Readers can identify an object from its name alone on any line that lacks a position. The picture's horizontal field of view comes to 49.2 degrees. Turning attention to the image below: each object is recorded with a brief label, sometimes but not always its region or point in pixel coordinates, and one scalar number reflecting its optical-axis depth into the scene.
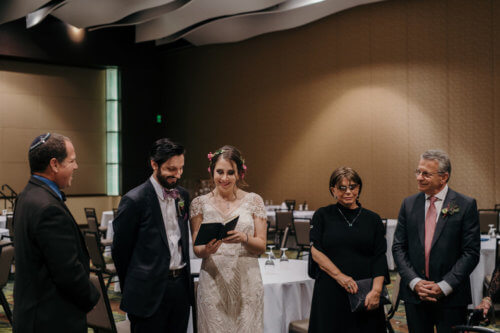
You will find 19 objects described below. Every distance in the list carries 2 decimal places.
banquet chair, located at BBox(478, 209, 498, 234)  8.08
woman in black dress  3.03
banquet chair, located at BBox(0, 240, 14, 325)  5.02
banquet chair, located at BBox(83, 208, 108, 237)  10.16
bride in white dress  3.01
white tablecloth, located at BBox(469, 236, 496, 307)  5.56
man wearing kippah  2.06
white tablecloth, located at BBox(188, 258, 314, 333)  3.67
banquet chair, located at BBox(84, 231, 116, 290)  6.12
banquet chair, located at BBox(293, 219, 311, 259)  7.73
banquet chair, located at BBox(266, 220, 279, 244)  10.05
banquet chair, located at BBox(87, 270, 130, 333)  3.19
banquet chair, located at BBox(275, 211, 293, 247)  9.34
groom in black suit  2.55
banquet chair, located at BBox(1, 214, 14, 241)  8.15
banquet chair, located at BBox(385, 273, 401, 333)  3.74
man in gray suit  2.90
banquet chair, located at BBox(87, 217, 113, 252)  8.37
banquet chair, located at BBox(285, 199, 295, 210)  12.38
